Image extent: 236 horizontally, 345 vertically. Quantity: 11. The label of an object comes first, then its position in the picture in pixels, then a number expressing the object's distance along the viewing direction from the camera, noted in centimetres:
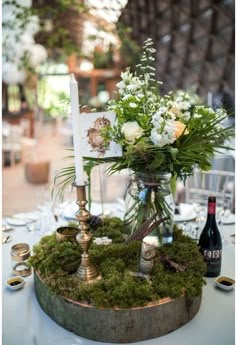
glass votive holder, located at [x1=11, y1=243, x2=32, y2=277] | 117
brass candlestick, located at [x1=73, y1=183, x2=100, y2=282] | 87
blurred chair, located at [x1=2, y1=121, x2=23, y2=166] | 597
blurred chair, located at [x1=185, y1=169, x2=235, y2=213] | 229
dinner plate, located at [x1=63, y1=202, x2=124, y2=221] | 170
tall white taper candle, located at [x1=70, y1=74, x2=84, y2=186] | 81
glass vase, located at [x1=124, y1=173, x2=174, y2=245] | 111
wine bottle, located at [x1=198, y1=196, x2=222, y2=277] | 115
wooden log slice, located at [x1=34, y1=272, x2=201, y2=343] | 84
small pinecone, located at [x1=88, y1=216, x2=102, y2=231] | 131
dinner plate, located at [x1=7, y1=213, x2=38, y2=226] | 166
